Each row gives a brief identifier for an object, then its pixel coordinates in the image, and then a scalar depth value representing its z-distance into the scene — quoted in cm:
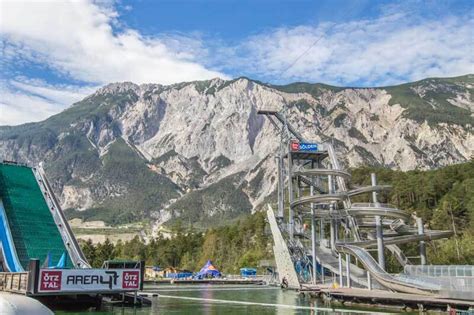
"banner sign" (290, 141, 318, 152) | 5788
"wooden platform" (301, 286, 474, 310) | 2674
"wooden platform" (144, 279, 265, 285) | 7087
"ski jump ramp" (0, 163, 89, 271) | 3319
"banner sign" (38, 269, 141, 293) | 2428
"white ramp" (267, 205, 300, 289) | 4812
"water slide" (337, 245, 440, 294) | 3120
